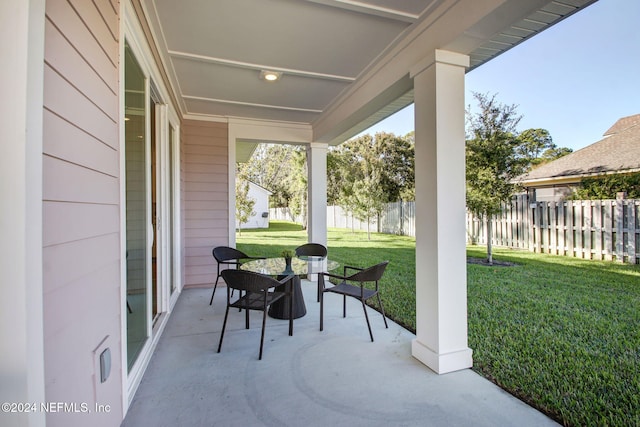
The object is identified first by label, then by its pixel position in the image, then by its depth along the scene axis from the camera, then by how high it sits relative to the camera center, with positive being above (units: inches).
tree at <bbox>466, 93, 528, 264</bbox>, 235.1 +45.2
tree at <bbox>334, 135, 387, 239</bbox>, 450.3 +75.0
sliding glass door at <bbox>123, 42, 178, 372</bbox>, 83.2 +2.3
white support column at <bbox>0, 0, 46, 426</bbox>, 33.2 +0.8
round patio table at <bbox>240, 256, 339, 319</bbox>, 130.4 -22.4
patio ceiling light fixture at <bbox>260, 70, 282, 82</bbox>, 128.9 +58.4
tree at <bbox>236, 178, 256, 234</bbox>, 486.9 +19.3
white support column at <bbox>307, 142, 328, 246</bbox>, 209.0 +14.7
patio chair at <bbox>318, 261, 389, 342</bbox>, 113.0 -28.9
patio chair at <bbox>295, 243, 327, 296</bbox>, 181.5 -20.6
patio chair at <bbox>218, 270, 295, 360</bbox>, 103.0 -24.0
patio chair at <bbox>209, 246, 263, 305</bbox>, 171.8 -21.9
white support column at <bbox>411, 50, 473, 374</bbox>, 91.5 +2.1
